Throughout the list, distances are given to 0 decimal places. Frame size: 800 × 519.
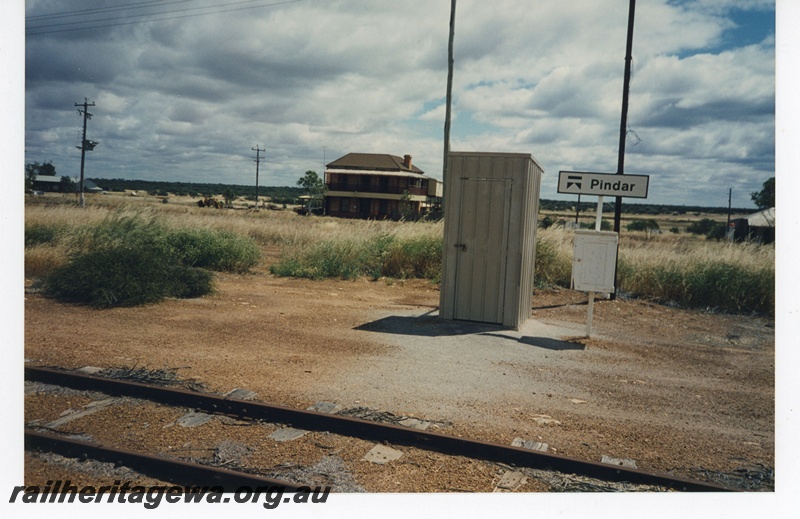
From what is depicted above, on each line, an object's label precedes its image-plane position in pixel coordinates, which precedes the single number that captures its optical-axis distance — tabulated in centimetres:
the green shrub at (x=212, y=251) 1517
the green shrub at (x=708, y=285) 1245
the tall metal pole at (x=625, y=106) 1314
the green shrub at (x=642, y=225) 5608
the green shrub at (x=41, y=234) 1491
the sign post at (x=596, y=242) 828
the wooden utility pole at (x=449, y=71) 1800
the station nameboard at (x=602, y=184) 818
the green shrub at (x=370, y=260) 1530
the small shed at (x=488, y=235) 896
